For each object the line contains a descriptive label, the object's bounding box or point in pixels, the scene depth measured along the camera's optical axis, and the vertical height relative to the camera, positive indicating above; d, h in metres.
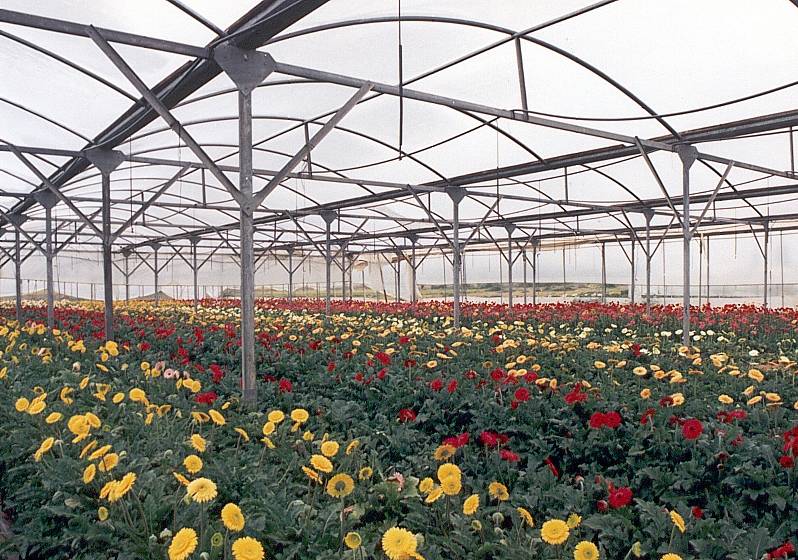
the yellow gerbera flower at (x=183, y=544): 1.66 -0.74
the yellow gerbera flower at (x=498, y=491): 2.44 -0.88
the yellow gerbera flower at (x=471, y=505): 2.13 -0.82
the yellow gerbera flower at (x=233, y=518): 1.81 -0.73
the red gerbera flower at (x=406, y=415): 3.94 -0.92
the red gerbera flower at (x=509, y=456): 3.06 -0.93
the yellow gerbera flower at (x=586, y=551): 1.78 -0.83
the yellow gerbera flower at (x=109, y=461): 2.42 -0.72
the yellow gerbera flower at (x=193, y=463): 2.31 -0.71
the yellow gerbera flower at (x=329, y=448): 2.52 -0.72
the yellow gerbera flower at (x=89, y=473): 2.26 -0.72
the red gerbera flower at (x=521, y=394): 3.94 -0.79
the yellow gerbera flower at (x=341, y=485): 2.28 -0.79
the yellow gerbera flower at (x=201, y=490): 1.88 -0.67
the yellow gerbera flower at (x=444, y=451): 2.77 -0.82
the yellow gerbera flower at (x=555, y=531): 1.78 -0.78
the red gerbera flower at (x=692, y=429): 3.07 -0.81
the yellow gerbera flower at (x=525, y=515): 2.17 -0.89
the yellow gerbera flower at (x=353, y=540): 1.86 -0.82
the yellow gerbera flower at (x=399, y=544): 1.68 -0.76
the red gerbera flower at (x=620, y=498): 2.43 -0.91
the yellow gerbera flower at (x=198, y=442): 2.53 -0.69
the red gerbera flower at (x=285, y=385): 4.40 -0.78
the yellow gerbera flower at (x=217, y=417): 2.96 -0.69
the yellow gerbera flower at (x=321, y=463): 2.33 -0.72
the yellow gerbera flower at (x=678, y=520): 1.98 -0.83
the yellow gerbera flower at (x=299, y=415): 2.99 -0.68
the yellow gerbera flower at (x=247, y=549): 1.64 -0.75
